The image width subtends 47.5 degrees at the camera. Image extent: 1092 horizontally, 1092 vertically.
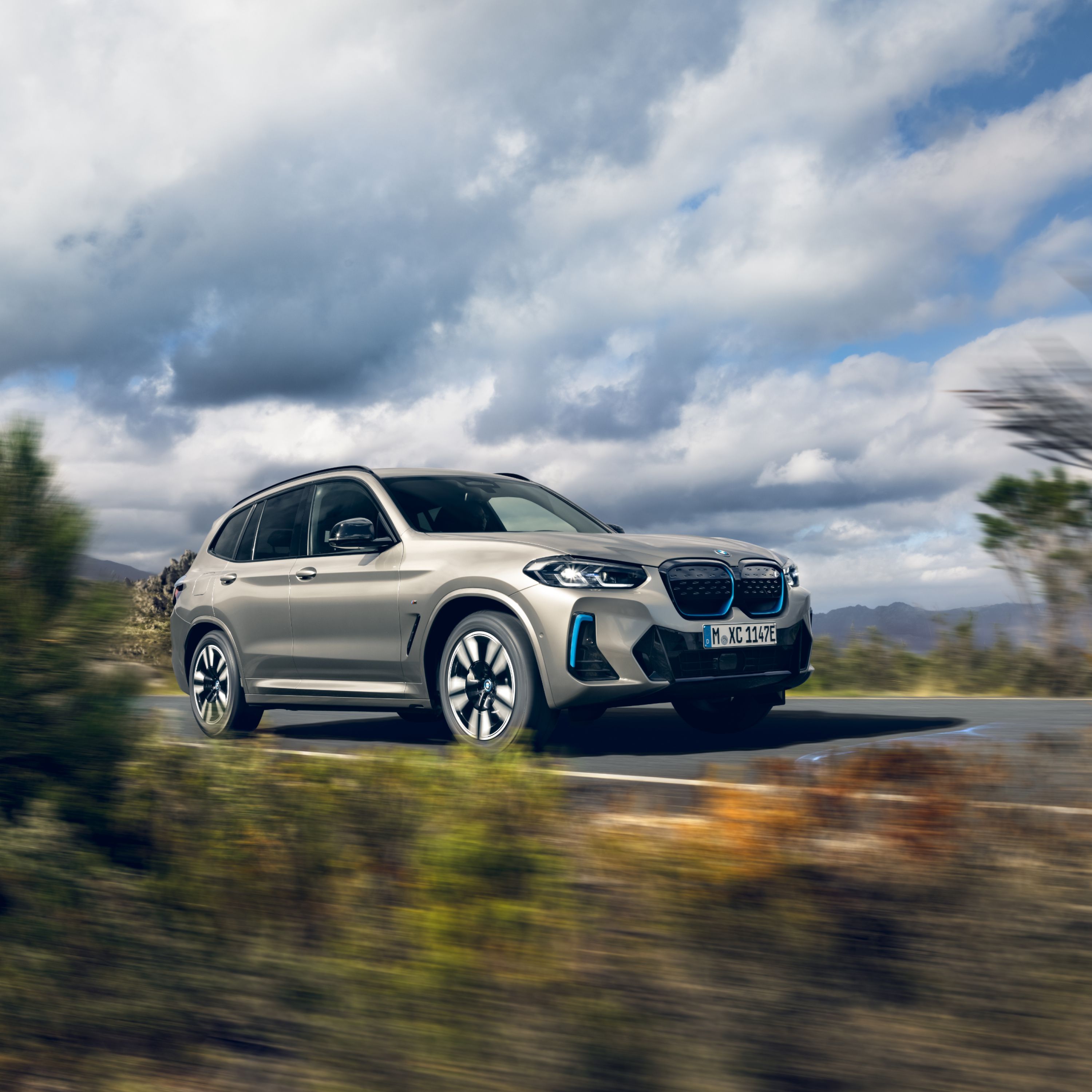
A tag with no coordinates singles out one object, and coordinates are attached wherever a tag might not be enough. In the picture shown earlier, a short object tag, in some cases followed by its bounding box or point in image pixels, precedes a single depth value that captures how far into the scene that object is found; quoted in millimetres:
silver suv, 6770
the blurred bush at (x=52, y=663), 3605
